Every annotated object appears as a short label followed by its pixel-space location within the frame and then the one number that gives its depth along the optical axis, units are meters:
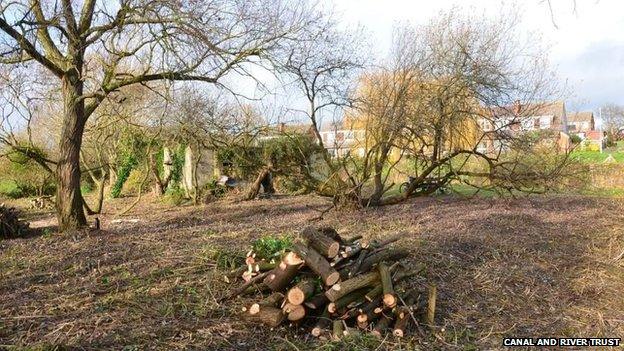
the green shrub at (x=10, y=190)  24.38
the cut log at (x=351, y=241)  5.69
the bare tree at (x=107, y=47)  8.72
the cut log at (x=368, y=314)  4.63
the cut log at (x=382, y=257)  5.04
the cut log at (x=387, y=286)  4.68
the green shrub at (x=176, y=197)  18.00
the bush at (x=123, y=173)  21.72
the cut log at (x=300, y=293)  4.62
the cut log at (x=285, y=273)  5.01
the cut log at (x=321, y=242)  4.97
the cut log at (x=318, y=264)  4.75
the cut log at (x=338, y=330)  4.50
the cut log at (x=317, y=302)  4.69
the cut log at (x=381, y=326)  4.54
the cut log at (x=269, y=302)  4.74
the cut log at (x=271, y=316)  4.66
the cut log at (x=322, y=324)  4.57
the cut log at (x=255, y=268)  5.46
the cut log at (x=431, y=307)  4.98
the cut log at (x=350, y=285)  4.65
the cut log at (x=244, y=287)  5.27
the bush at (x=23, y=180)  23.33
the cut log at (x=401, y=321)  4.59
